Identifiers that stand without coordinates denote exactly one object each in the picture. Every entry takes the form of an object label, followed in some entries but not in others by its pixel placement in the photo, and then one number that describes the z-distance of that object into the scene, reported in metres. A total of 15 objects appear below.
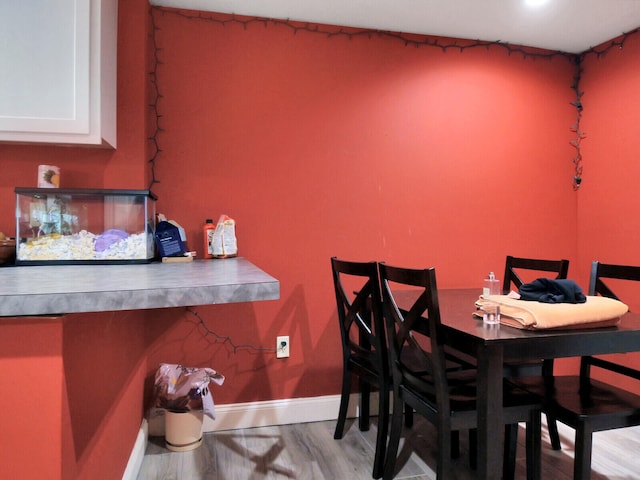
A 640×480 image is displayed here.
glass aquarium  1.79
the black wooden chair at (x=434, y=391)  1.53
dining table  1.39
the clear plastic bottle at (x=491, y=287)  1.95
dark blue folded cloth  1.59
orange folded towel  1.45
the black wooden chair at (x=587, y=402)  1.49
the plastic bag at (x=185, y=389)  2.12
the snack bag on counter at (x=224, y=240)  2.23
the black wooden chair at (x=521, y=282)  2.05
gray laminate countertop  0.95
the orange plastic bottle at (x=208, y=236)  2.25
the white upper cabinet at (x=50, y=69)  1.71
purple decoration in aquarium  1.85
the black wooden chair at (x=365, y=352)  1.92
